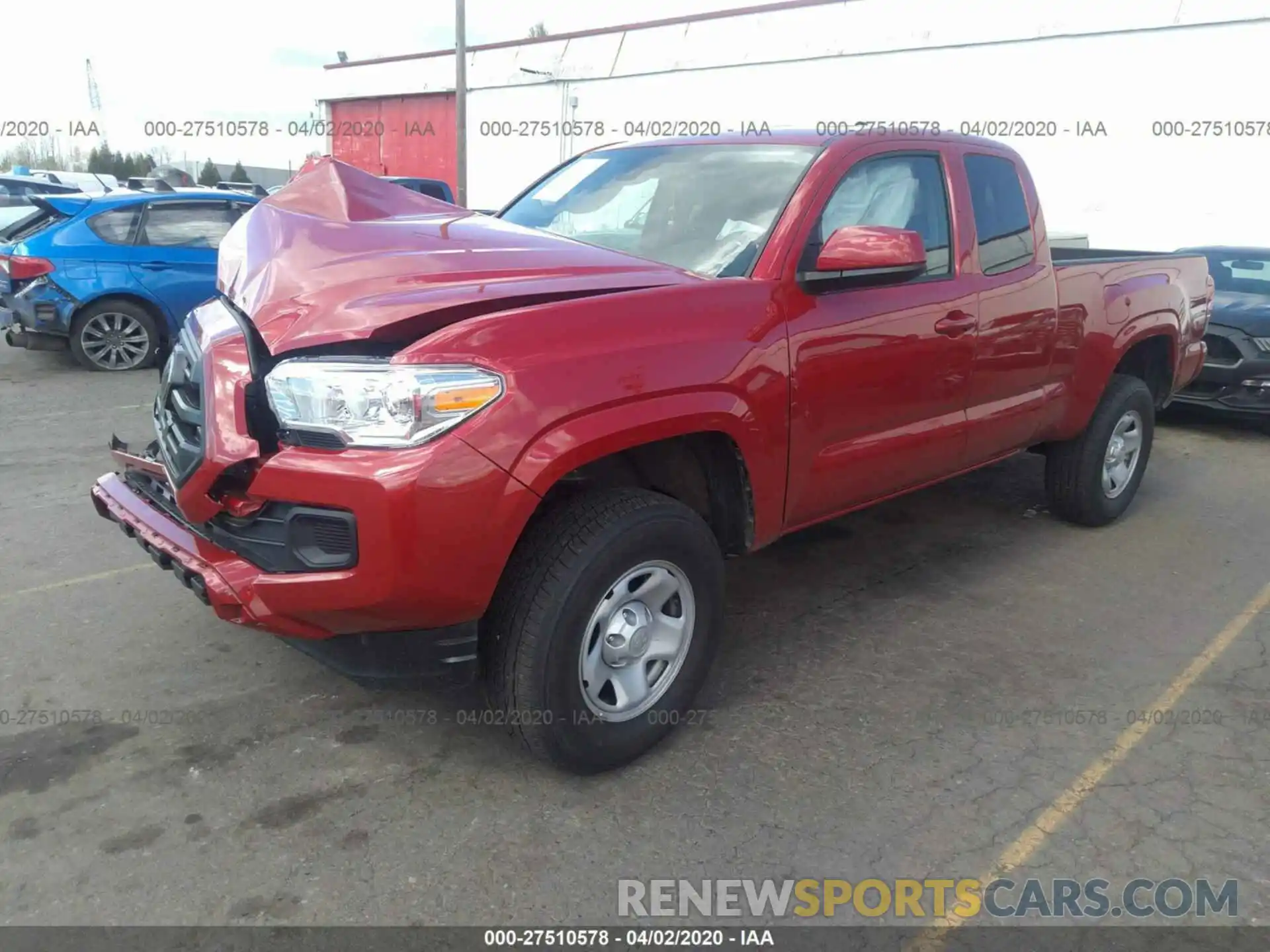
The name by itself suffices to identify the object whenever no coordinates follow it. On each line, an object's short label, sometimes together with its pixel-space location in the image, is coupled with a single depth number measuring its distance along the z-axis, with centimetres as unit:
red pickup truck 253
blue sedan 863
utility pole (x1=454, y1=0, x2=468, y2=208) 1897
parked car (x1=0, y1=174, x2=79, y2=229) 1511
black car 753
